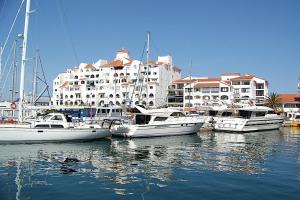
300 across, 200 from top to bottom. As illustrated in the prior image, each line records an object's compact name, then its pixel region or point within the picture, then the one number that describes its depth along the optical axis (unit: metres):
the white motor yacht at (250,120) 50.69
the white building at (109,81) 106.88
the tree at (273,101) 87.06
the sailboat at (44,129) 30.97
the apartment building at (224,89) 99.00
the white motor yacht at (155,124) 39.53
